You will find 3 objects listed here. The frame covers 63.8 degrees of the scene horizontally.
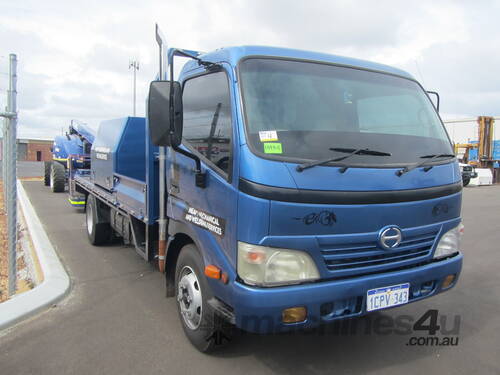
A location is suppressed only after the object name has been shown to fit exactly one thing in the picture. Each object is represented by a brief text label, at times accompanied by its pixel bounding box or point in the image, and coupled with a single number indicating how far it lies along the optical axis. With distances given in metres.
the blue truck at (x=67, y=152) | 12.53
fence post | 4.02
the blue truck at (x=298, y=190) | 2.45
